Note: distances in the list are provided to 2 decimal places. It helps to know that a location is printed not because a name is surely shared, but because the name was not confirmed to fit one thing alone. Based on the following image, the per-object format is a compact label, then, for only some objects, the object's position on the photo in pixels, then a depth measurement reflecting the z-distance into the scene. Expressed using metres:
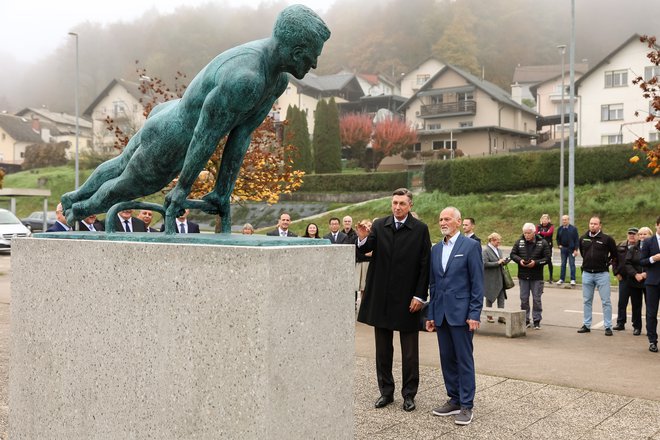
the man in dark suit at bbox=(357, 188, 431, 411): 6.12
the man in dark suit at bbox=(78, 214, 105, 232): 7.54
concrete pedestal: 3.21
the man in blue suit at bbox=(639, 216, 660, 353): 9.26
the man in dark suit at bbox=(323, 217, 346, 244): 11.64
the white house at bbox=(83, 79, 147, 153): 69.69
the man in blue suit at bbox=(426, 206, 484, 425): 5.80
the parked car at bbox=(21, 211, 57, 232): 35.31
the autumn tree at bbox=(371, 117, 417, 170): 56.78
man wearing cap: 10.96
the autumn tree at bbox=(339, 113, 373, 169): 59.50
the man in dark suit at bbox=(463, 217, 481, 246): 11.33
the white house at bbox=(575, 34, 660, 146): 47.34
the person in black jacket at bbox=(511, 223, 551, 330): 11.20
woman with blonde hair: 11.04
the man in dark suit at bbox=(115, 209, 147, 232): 8.02
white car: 24.66
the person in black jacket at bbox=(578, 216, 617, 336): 10.98
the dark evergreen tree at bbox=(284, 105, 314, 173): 50.94
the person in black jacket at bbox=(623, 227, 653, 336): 10.49
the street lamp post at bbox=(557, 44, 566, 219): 29.51
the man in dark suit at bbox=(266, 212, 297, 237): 10.40
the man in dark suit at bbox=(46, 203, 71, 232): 8.82
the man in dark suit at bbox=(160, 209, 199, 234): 9.06
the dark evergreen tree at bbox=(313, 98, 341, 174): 52.44
